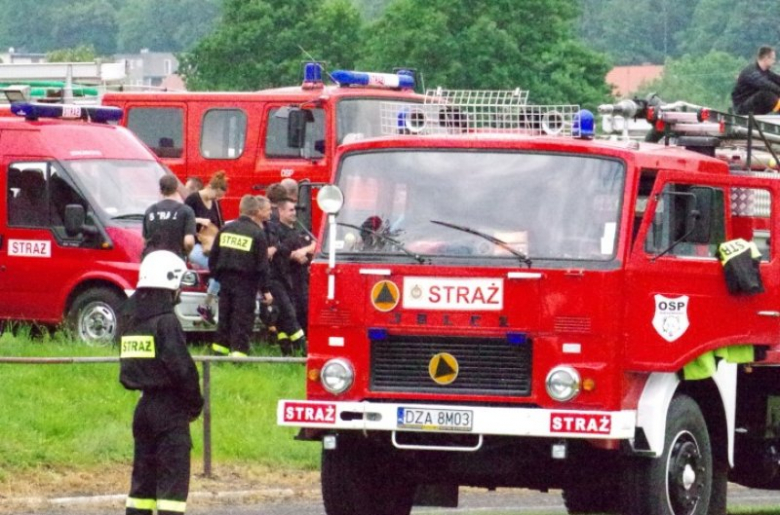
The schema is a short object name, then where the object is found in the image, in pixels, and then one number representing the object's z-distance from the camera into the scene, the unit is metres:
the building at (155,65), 162.25
